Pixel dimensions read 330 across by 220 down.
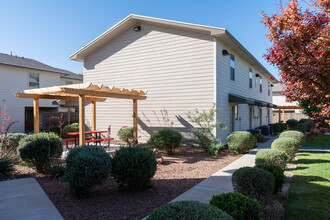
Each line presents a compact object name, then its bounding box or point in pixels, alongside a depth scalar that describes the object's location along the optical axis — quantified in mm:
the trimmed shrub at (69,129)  13317
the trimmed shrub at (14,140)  7638
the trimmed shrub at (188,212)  2031
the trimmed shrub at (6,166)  5902
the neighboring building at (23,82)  18250
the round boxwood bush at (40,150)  6020
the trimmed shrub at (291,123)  24353
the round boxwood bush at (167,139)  9348
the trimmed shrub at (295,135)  9336
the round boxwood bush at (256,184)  3836
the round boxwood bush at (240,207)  2721
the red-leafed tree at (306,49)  3393
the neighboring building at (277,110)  31297
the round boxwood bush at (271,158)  5988
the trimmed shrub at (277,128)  19672
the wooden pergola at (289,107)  26691
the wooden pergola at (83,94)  7910
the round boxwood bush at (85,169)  4219
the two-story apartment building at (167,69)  10938
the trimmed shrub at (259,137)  13992
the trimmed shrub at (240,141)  9578
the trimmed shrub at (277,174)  4574
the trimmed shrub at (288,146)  7711
